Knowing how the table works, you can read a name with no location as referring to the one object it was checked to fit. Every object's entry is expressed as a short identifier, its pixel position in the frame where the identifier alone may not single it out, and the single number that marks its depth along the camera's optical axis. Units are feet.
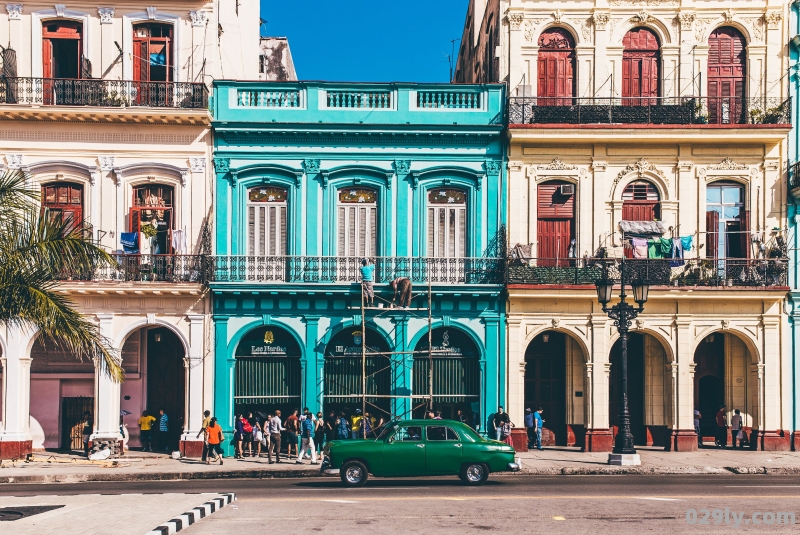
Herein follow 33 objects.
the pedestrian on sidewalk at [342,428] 85.97
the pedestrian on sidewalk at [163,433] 90.58
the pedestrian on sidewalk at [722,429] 93.40
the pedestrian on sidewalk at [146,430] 90.84
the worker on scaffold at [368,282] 87.93
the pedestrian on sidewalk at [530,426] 90.83
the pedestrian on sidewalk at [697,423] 92.99
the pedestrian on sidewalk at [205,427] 83.25
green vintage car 65.36
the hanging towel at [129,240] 87.56
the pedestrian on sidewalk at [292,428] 85.92
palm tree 51.88
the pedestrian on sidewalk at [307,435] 82.53
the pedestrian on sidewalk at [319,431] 85.05
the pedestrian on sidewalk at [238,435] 87.56
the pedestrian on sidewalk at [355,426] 87.86
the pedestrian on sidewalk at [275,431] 83.40
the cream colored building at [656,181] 89.97
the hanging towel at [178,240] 88.12
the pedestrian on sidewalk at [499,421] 87.66
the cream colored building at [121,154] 87.40
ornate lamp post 78.18
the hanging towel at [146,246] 89.10
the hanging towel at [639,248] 89.51
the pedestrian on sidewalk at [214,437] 82.79
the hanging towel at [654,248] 89.92
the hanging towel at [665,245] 89.76
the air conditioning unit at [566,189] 90.84
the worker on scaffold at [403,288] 87.35
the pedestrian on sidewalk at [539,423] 90.02
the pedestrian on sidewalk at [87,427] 88.14
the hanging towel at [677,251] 89.40
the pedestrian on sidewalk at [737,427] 91.71
